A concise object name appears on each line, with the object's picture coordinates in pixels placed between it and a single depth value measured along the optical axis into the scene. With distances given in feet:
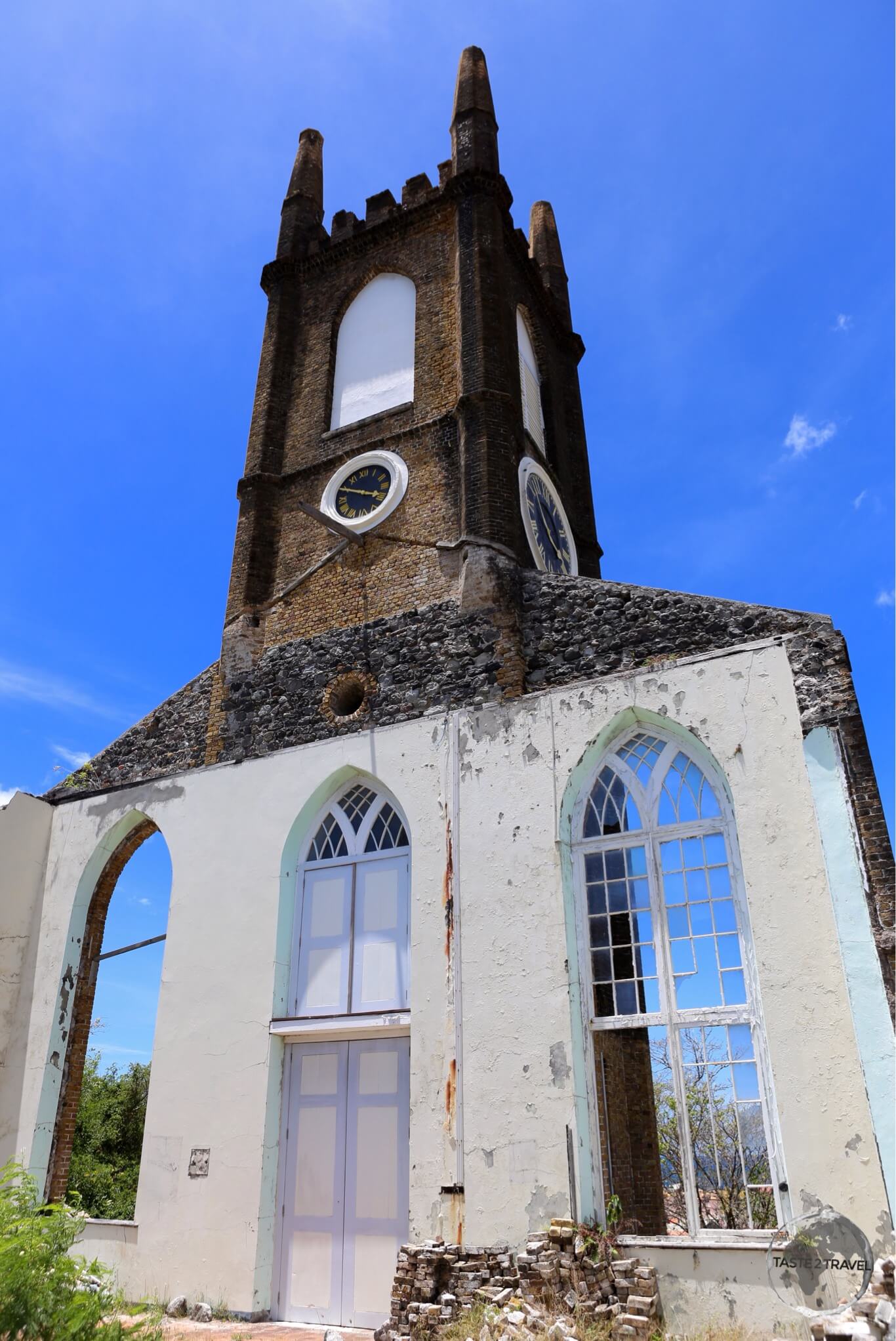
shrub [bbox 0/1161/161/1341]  16.76
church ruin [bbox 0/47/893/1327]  26.08
